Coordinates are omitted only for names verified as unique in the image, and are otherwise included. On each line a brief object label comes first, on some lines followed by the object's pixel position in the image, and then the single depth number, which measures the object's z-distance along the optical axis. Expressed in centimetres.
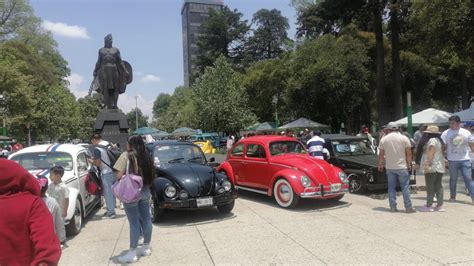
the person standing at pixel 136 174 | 561
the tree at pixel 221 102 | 3834
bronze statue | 1800
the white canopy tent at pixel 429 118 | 1908
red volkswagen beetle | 882
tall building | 13738
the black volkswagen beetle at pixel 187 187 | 768
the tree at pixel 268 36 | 6656
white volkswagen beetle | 741
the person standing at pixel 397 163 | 814
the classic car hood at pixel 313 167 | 892
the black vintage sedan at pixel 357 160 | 1059
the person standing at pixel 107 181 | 860
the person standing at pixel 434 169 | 826
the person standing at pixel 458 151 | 889
